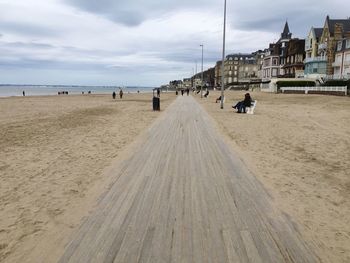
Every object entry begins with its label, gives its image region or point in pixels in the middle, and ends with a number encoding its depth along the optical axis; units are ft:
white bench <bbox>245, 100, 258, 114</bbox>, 79.97
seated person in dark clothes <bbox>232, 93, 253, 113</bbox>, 80.38
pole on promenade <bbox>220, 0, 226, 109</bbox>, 95.06
